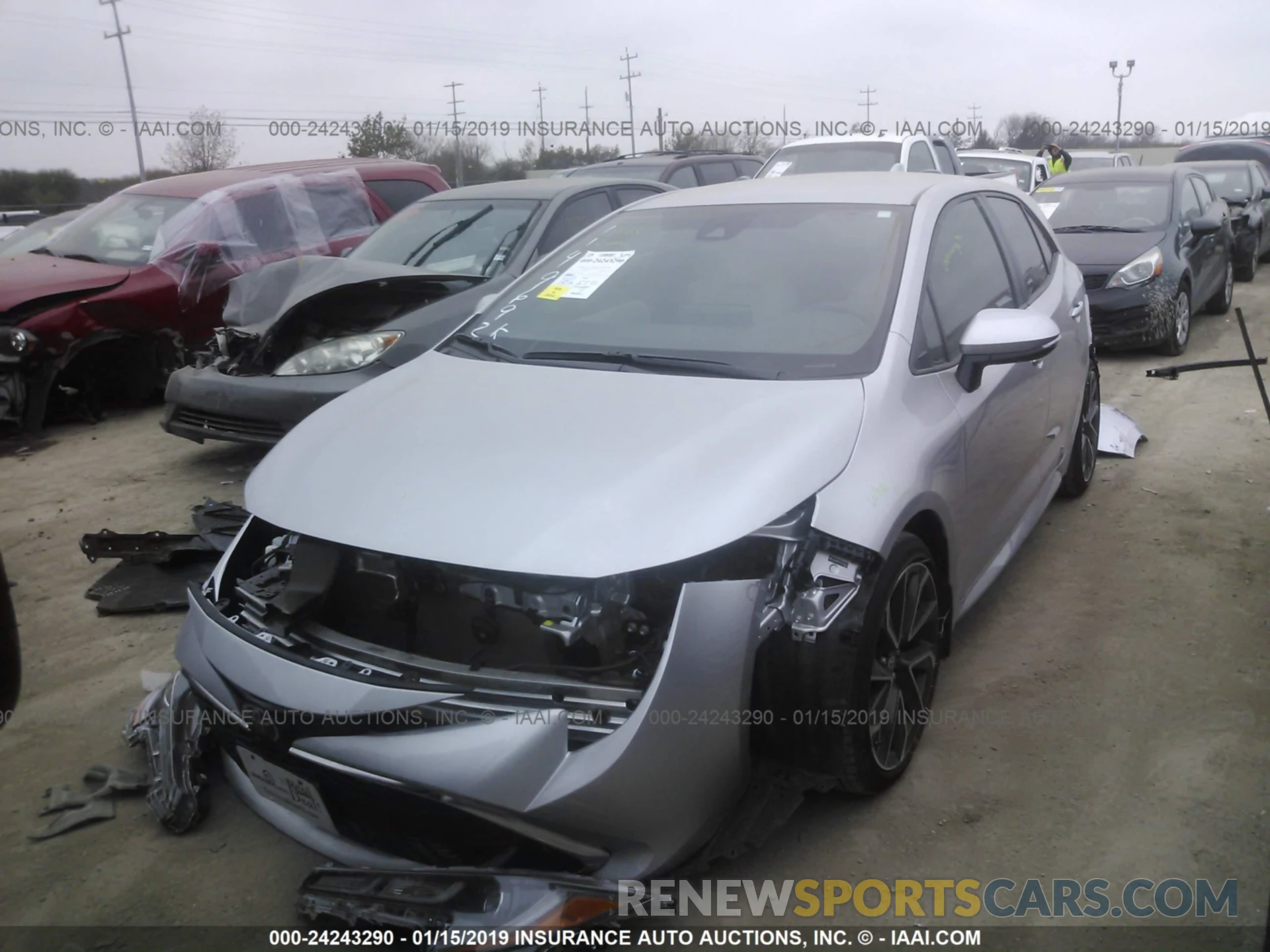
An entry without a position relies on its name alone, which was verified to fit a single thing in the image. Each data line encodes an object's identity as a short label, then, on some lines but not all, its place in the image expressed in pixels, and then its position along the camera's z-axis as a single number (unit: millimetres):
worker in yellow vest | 16484
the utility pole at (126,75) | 39469
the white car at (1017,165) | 14023
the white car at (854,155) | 10859
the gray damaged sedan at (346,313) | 5324
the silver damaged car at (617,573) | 2166
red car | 6902
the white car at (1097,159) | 18797
